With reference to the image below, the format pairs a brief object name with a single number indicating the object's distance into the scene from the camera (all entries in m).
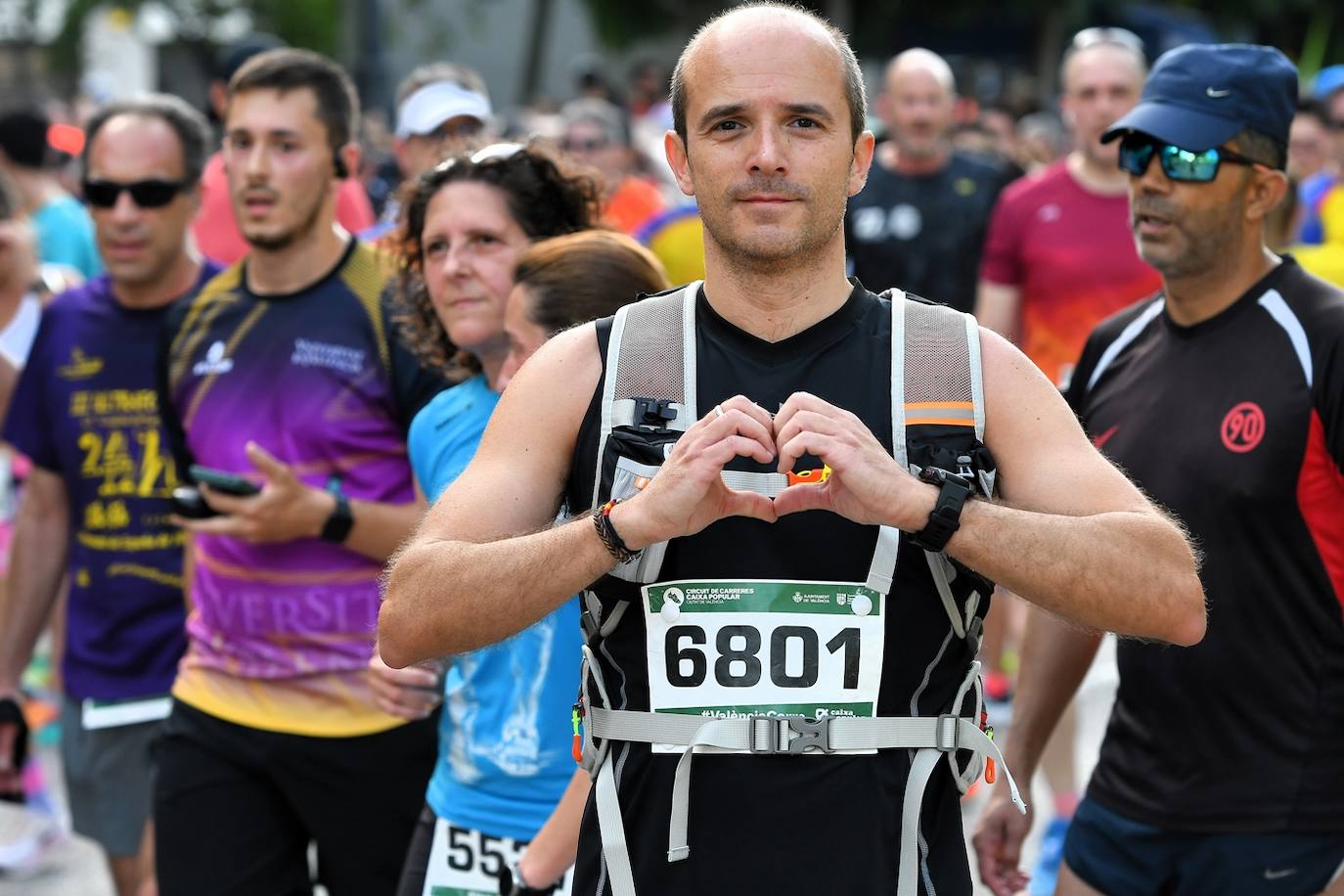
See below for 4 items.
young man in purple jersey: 9.14
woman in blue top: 7.76
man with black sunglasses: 11.06
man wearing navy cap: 7.72
